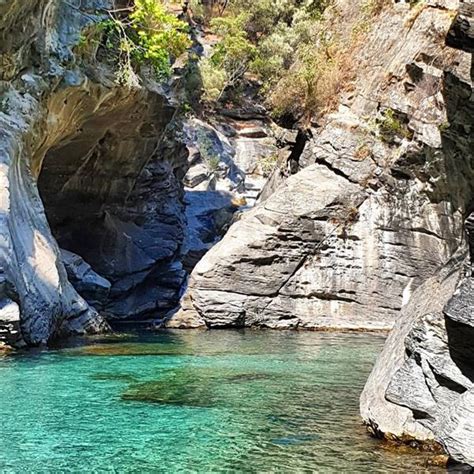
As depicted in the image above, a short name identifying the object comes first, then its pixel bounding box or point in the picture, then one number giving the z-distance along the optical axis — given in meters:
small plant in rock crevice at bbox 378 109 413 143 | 17.34
